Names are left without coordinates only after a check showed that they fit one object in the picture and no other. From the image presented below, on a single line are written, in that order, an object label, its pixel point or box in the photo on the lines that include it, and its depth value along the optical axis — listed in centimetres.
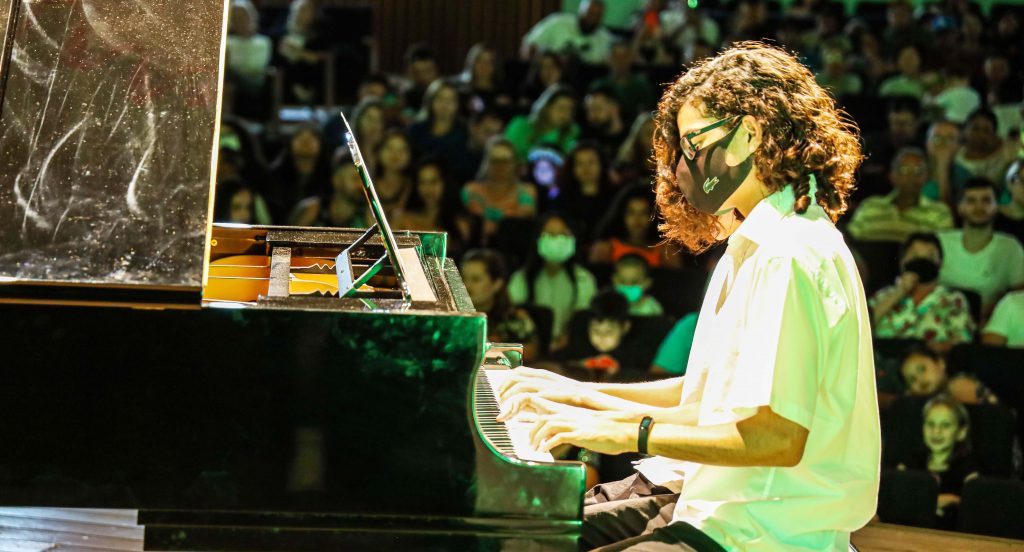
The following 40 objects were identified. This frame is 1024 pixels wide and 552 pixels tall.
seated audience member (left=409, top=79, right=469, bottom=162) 1505
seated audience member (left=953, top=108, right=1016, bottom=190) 1427
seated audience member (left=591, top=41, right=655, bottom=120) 1614
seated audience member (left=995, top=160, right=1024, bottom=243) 1294
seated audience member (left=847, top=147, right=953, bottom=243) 1325
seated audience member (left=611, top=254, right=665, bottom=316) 1162
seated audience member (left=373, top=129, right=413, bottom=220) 1333
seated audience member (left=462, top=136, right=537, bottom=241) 1343
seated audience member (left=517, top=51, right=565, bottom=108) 1637
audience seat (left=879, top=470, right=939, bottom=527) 863
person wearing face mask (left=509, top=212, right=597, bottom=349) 1198
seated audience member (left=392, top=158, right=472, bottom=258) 1299
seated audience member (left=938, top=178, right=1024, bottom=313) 1209
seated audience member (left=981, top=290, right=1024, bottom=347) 1107
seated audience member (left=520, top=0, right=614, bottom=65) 1795
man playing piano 405
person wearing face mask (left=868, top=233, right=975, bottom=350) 1125
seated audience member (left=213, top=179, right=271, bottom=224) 1249
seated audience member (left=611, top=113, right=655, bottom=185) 1395
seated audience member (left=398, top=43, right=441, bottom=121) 1709
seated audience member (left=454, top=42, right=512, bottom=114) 1617
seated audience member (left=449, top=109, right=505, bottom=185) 1501
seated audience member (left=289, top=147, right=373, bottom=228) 1280
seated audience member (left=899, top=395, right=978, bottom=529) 919
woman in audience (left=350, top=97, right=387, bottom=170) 1448
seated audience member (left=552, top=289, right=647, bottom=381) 1091
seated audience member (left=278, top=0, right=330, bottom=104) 1722
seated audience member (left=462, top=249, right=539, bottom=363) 1100
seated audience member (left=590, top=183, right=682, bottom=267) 1262
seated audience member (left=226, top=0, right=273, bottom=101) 1633
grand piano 405
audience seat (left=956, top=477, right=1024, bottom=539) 820
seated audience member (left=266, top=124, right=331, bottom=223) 1408
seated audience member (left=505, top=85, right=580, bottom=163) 1496
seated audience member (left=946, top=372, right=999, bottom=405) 983
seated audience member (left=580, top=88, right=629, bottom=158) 1520
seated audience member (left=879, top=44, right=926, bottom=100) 1684
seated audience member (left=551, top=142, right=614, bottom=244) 1364
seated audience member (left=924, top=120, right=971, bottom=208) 1416
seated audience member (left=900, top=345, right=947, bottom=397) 994
